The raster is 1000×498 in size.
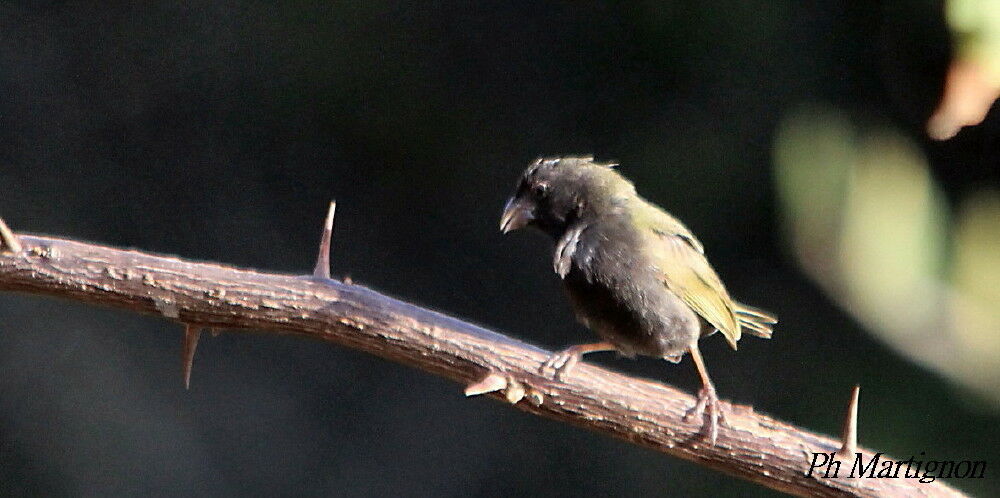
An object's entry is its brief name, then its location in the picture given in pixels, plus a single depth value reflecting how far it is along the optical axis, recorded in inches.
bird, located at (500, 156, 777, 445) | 243.1
